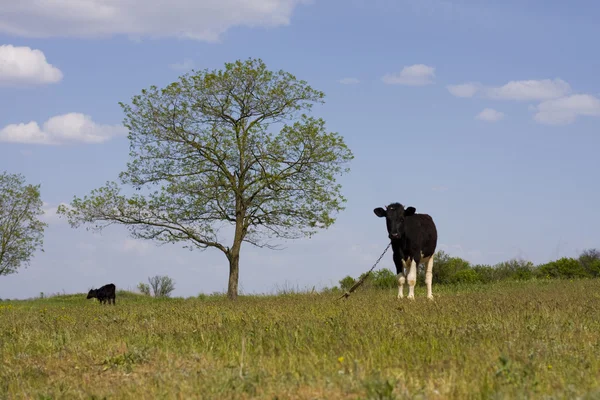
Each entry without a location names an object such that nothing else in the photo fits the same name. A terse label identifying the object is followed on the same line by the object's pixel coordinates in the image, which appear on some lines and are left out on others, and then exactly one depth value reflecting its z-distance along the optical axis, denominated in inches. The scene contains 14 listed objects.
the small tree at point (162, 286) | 1694.1
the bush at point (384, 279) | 1307.8
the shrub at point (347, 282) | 1384.8
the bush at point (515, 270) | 1424.7
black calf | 1282.0
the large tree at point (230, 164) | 1087.6
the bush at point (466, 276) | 1343.5
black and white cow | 729.6
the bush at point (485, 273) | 1380.9
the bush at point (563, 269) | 1416.1
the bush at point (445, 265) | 1437.0
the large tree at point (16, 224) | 1813.5
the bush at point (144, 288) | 1700.3
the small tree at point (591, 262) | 1407.5
